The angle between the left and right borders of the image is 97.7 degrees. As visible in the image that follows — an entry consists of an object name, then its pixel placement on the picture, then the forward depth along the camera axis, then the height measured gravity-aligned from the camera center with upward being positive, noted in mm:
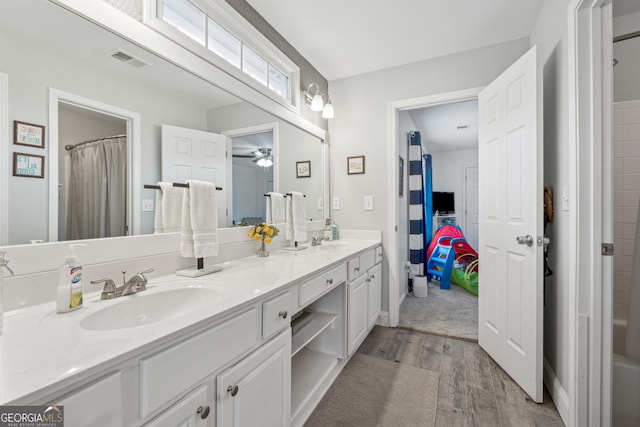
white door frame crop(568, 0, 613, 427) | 1313 +26
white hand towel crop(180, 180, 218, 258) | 1300 -48
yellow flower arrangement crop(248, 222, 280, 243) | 1822 -125
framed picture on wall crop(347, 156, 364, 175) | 2805 +494
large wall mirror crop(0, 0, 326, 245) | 892 +390
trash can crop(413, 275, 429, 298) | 3650 -964
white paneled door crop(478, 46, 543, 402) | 1680 -67
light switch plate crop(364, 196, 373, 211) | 2762 +104
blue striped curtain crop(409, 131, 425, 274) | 3766 +115
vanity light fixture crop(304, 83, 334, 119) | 2523 +1037
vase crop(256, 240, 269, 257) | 1836 -247
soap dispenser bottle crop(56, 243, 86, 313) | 834 -222
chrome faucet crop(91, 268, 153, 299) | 973 -266
